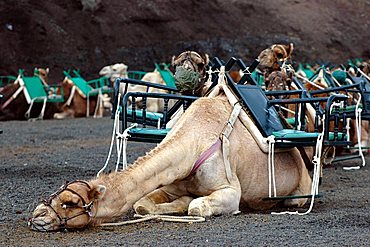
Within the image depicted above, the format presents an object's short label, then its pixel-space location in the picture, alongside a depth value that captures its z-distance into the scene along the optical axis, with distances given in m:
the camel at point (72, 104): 44.71
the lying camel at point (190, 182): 10.88
